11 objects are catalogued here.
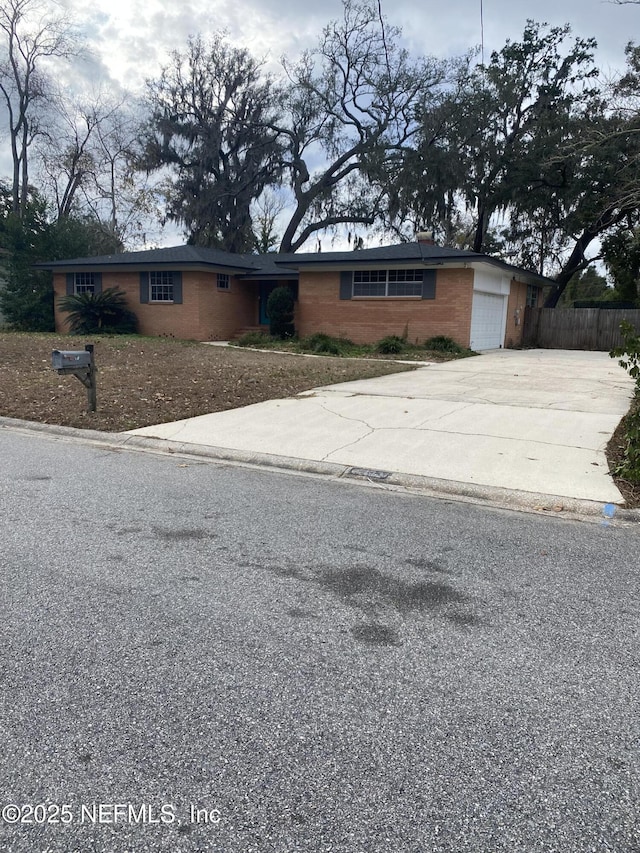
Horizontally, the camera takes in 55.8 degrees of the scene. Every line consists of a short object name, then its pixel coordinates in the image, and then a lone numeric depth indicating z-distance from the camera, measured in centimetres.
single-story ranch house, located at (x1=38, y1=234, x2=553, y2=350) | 2162
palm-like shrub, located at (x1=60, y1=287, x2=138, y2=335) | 2450
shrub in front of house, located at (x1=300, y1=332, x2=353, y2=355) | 2033
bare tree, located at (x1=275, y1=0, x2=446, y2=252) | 3412
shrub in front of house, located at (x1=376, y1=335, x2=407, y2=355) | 2041
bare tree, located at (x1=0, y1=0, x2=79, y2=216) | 3391
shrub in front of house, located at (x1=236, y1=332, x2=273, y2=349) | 2259
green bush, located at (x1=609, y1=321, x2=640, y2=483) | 596
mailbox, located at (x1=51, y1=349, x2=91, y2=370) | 815
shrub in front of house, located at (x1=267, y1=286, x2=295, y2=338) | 2381
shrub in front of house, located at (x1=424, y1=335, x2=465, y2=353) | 2081
